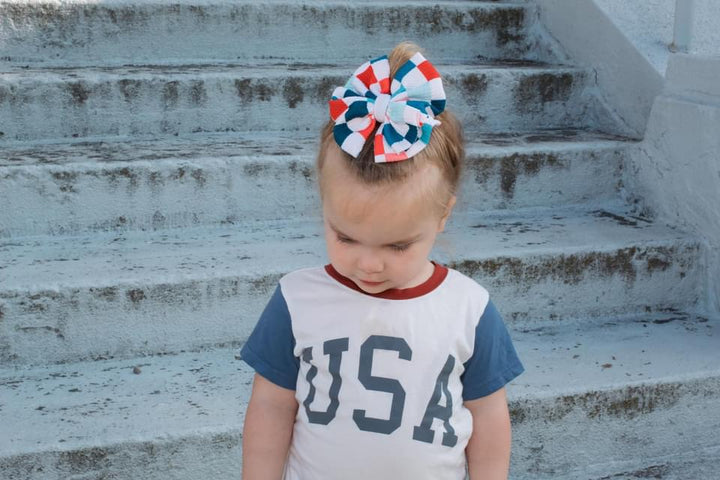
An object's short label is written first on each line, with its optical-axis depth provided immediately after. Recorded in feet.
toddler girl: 3.73
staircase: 6.33
